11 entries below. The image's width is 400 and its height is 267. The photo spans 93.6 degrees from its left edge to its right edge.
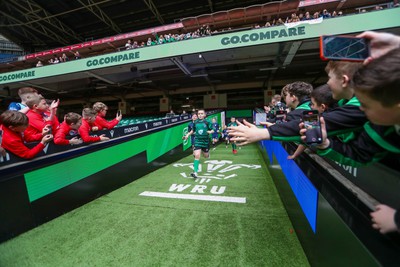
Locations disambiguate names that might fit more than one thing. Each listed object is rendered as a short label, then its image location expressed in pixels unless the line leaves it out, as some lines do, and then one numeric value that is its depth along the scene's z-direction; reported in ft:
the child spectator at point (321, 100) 6.87
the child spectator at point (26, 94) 10.04
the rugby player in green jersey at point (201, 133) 18.06
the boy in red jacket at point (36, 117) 9.39
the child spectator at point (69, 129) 10.38
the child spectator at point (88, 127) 11.68
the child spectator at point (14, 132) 8.00
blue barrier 5.57
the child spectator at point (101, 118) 14.90
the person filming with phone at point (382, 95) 2.34
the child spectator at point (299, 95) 7.96
